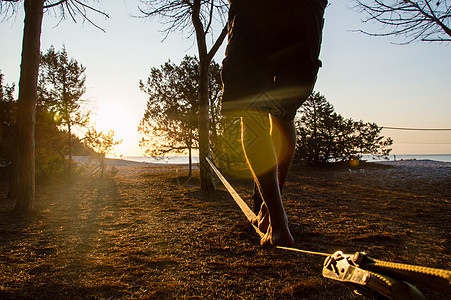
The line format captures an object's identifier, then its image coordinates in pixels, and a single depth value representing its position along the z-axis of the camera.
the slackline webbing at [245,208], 1.31
